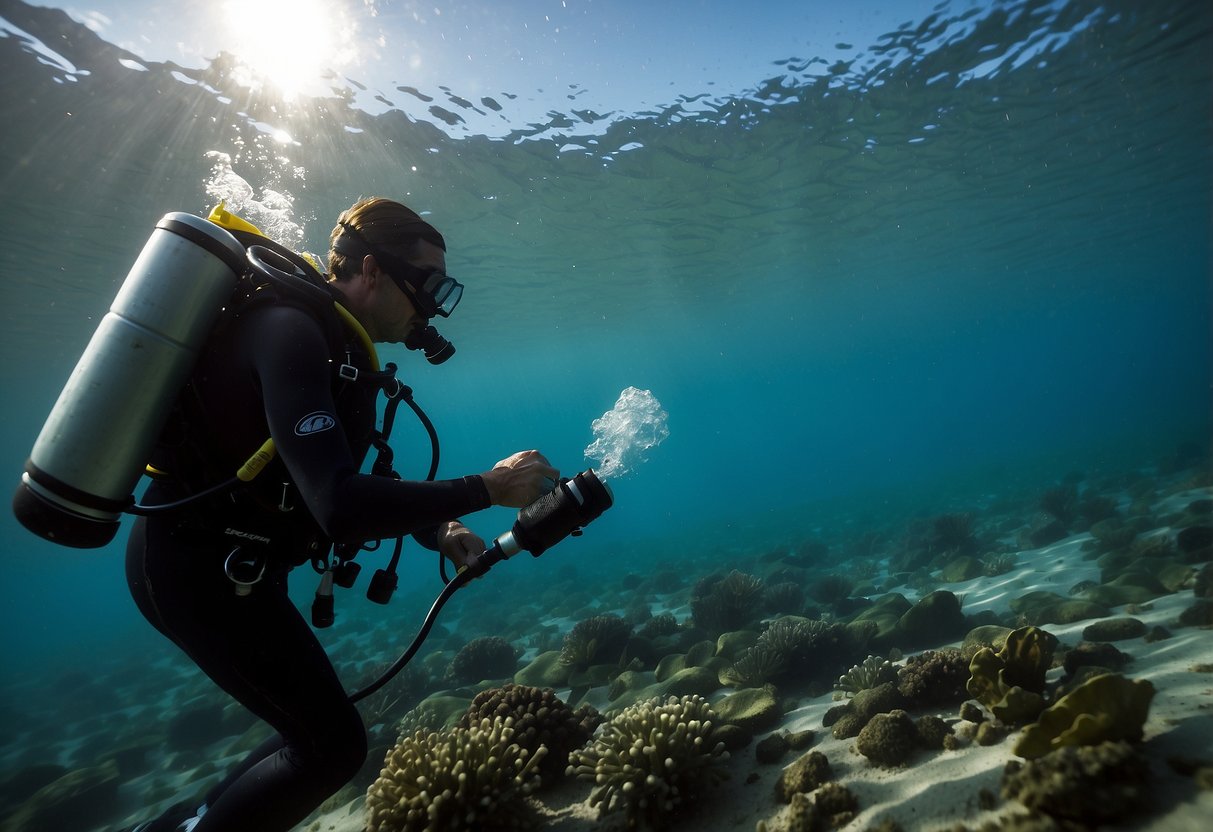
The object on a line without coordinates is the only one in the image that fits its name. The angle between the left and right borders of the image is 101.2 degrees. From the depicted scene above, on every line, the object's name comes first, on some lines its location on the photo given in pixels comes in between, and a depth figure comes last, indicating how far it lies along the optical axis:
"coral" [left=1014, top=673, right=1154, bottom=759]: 2.26
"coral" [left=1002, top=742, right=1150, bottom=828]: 1.99
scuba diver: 2.24
